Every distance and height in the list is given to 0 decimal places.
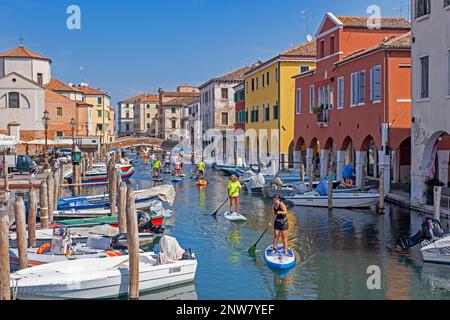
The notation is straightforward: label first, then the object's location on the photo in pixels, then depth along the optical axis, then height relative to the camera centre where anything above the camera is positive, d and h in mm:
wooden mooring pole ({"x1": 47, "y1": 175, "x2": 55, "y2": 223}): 21266 -1690
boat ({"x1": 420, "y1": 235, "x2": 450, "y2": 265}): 14922 -2623
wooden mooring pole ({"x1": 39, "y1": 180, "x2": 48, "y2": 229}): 18812 -1848
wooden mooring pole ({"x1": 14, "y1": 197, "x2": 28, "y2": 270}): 13664 -1888
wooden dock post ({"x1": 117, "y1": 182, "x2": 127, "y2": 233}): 17348 -1886
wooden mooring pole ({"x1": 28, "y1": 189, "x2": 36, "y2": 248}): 16594 -2085
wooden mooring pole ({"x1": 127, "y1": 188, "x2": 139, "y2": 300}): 12266 -2139
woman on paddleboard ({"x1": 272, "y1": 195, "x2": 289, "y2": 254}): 15406 -1895
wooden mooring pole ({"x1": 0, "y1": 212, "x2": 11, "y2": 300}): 10945 -2041
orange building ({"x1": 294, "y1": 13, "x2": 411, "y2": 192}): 25844 +1982
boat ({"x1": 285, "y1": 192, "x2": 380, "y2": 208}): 24547 -2340
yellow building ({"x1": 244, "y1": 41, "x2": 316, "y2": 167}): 42406 +2888
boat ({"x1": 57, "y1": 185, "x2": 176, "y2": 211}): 24234 -2219
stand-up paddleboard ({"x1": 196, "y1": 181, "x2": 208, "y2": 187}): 37412 -2495
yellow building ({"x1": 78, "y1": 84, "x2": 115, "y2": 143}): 80938 +4111
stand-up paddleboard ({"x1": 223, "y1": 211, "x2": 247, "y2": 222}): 22500 -2687
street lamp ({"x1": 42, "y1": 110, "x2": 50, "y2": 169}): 36625 +1405
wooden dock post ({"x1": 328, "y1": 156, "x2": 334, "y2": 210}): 23609 -1943
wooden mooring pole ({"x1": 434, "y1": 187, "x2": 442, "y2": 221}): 17250 -1819
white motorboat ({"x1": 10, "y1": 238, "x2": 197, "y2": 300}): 12531 -2698
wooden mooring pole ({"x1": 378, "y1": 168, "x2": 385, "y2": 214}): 22891 -2005
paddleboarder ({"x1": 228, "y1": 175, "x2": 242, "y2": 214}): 23438 -1830
